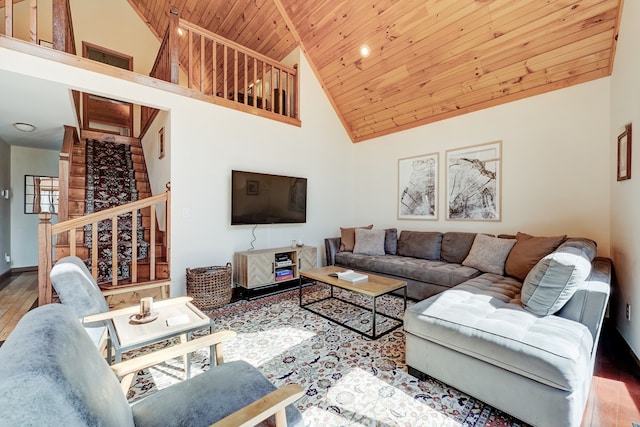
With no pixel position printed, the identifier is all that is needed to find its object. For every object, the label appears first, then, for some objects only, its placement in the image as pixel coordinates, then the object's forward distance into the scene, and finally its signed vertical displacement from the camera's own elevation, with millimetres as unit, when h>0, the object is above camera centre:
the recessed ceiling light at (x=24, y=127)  3581 +1117
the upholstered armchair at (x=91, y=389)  603 -506
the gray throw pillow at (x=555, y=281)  1693 -437
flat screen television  3717 +182
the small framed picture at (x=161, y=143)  3877 +970
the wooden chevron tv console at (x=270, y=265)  3539 -734
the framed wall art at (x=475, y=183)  3625 +401
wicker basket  3105 -877
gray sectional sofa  1371 -710
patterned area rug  1576 -1151
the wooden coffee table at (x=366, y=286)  2486 -715
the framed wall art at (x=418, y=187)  4223 +391
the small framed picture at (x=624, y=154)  2221 +491
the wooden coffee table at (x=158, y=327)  1518 -703
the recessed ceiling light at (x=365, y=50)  3748 +2206
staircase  2996 -59
